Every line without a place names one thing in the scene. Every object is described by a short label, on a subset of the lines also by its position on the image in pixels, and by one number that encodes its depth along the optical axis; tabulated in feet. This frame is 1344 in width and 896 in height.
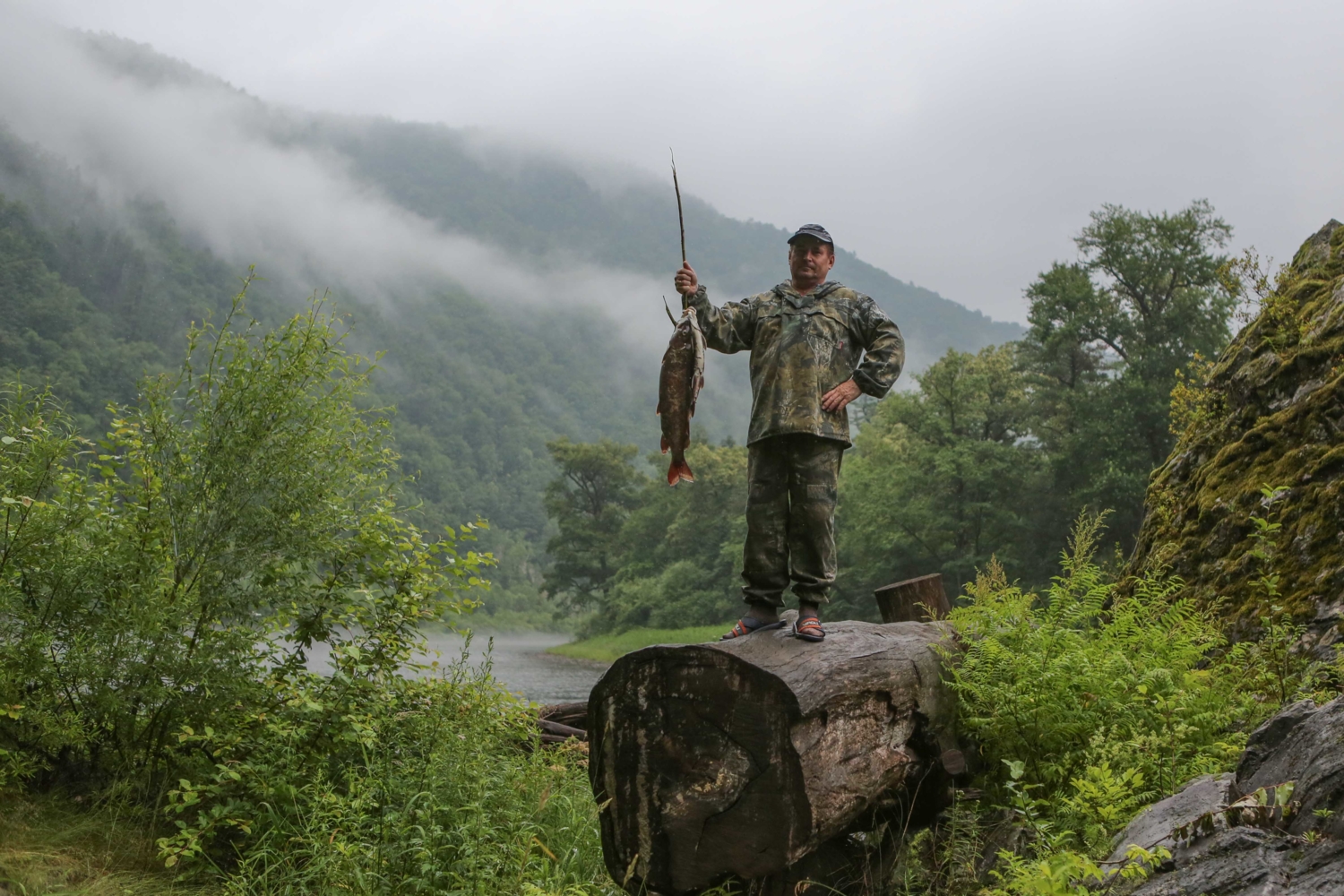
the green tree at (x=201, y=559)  21.38
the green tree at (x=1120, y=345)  114.01
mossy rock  21.80
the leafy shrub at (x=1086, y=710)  16.02
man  19.07
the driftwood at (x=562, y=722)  33.73
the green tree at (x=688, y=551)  184.85
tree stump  23.98
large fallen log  15.70
